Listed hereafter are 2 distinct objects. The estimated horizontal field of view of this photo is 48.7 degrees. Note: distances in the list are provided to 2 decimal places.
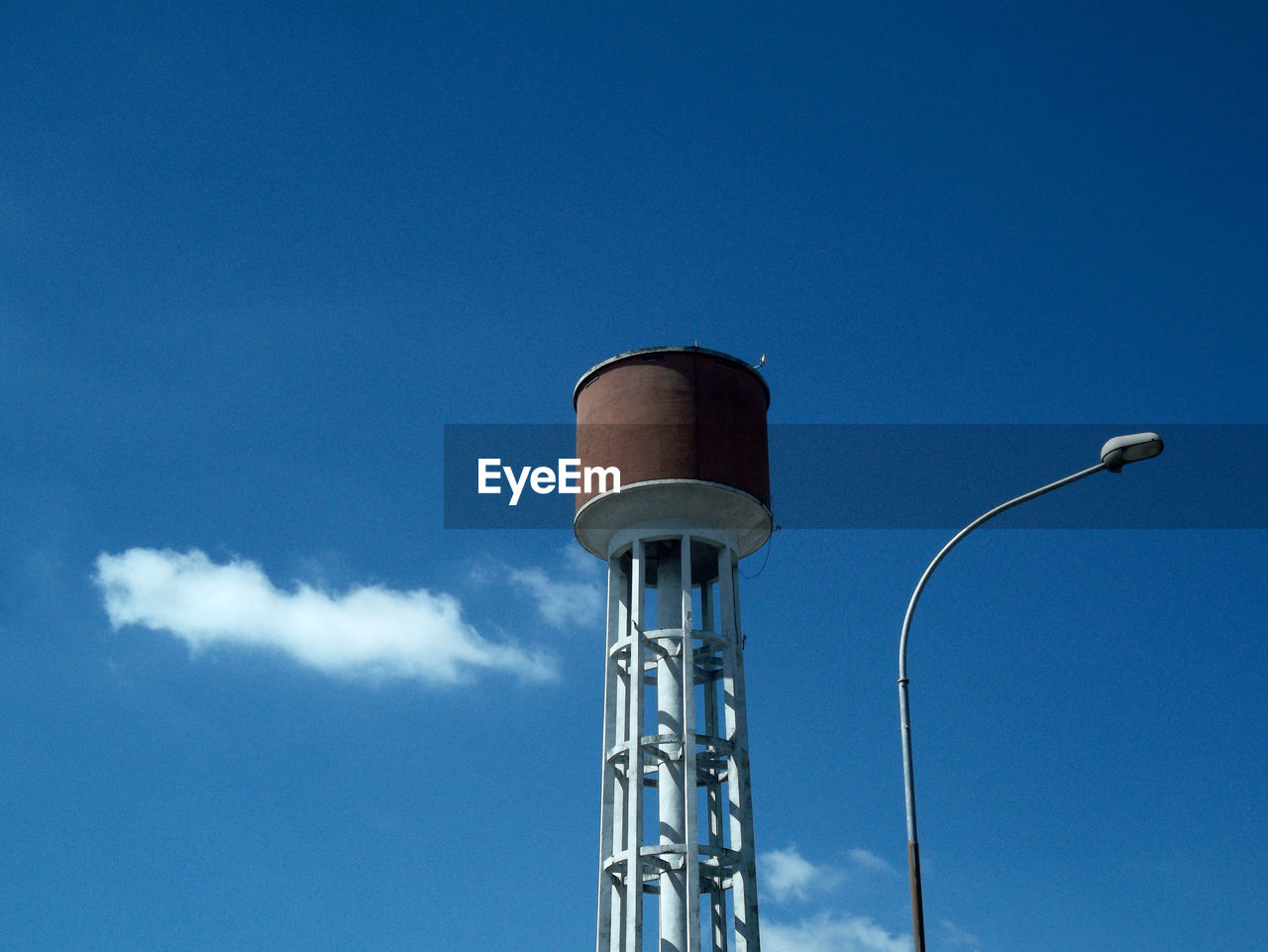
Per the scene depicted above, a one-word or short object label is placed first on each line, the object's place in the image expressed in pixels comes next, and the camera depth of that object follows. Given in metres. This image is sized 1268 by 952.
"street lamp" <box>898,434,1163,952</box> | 16.98
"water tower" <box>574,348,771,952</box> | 28.25
